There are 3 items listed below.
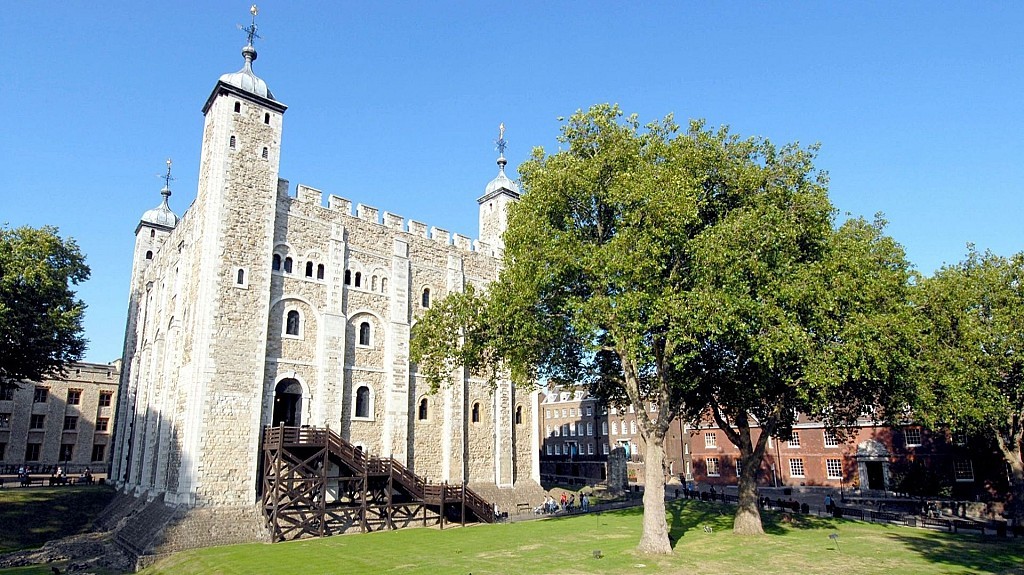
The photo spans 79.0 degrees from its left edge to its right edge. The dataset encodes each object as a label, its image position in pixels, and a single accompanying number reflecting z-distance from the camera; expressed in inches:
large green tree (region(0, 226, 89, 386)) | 1179.9
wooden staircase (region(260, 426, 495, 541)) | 965.8
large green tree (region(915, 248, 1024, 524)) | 935.7
